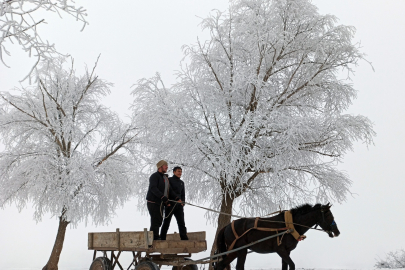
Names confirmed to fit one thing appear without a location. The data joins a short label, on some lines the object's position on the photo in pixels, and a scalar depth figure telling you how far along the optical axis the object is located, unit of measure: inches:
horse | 294.7
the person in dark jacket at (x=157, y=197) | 323.0
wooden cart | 304.7
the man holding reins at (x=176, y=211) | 336.2
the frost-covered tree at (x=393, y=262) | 513.7
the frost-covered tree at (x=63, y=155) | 535.8
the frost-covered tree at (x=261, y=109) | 448.8
